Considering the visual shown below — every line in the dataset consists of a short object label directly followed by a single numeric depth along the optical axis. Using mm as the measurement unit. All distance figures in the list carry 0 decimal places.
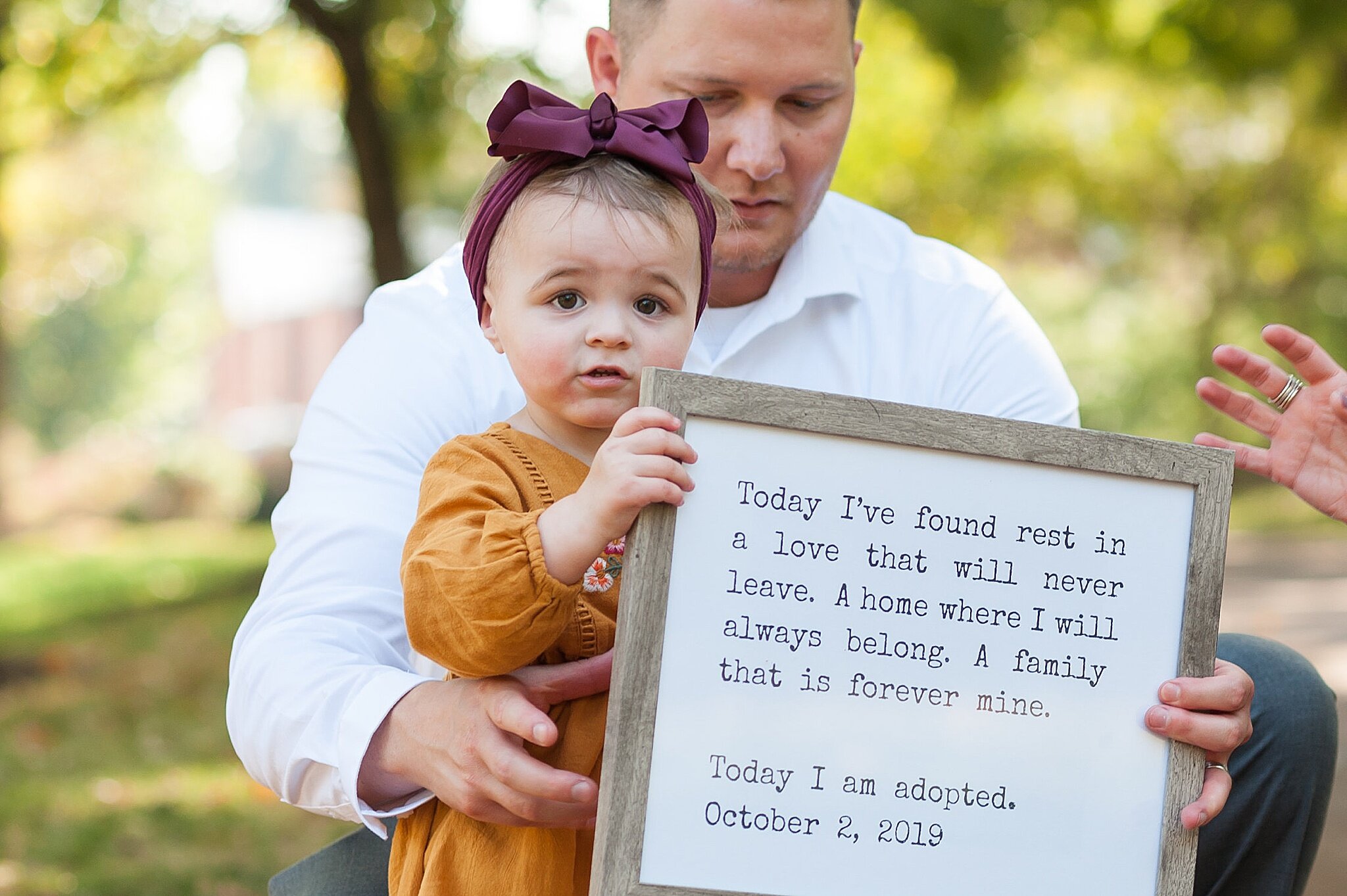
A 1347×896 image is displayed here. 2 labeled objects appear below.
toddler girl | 1697
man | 1851
